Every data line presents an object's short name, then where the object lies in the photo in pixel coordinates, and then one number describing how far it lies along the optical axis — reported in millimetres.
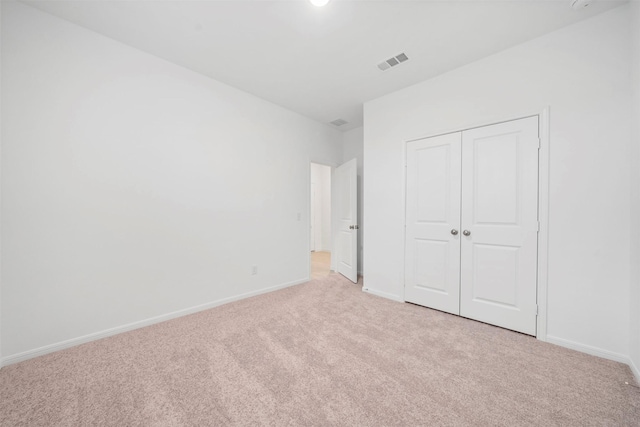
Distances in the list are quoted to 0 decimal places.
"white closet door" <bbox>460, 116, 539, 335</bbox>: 2271
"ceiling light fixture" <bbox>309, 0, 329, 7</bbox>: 1783
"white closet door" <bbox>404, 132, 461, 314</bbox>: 2736
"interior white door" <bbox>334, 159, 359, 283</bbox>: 4062
